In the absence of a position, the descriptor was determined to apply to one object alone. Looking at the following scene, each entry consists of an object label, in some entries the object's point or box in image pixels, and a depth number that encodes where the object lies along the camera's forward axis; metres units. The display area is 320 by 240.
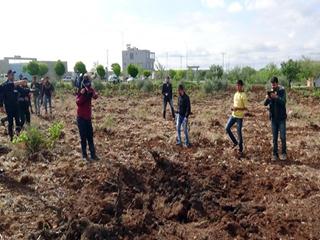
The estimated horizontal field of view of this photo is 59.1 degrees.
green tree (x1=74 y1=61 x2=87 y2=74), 35.09
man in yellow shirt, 6.01
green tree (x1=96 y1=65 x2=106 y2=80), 34.10
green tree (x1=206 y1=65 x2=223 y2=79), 28.14
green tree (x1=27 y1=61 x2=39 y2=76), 36.54
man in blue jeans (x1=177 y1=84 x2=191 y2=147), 6.63
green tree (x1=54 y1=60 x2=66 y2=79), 37.55
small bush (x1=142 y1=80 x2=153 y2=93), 22.13
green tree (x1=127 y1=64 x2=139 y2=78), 34.06
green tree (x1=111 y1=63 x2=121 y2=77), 37.42
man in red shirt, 5.61
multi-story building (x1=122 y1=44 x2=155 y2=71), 79.99
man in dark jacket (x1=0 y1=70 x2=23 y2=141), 6.11
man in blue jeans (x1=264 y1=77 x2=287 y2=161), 5.56
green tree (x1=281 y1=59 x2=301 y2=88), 25.39
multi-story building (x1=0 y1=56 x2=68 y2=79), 55.98
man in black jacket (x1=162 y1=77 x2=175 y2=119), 9.86
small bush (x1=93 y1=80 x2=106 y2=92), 22.92
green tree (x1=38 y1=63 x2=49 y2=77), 38.04
